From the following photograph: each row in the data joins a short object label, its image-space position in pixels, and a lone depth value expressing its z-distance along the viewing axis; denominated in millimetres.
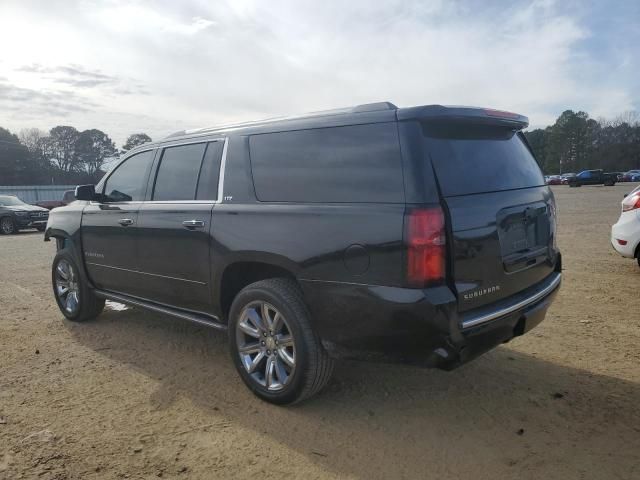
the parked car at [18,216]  18828
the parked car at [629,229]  6648
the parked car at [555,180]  67238
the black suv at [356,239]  2730
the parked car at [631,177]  58047
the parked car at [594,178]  49438
